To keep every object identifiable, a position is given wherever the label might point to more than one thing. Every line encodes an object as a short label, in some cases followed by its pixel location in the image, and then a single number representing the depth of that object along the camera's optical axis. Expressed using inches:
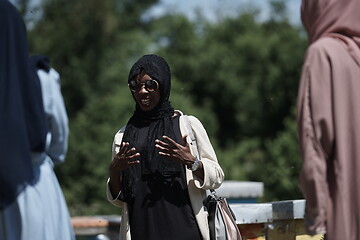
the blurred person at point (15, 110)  252.2
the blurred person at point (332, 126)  228.4
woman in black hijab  297.9
